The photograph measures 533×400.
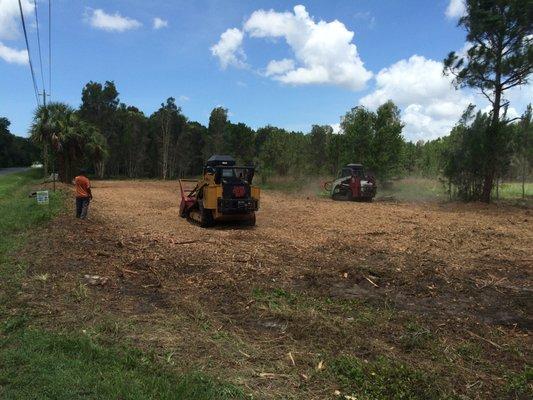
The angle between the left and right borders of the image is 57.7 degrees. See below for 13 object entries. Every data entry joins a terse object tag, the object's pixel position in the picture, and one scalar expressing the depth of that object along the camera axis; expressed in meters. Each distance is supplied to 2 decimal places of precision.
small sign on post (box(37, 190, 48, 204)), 17.81
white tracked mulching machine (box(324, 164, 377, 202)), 25.30
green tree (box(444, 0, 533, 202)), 21.66
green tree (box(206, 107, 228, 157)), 60.76
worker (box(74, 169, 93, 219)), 14.21
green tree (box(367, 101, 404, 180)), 34.97
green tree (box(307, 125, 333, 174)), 46.78
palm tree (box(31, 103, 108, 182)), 34.16
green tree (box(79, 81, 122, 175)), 63.41
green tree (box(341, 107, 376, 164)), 35.19
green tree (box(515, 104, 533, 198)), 31.06
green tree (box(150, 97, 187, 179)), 65.12
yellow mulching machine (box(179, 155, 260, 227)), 13.70
